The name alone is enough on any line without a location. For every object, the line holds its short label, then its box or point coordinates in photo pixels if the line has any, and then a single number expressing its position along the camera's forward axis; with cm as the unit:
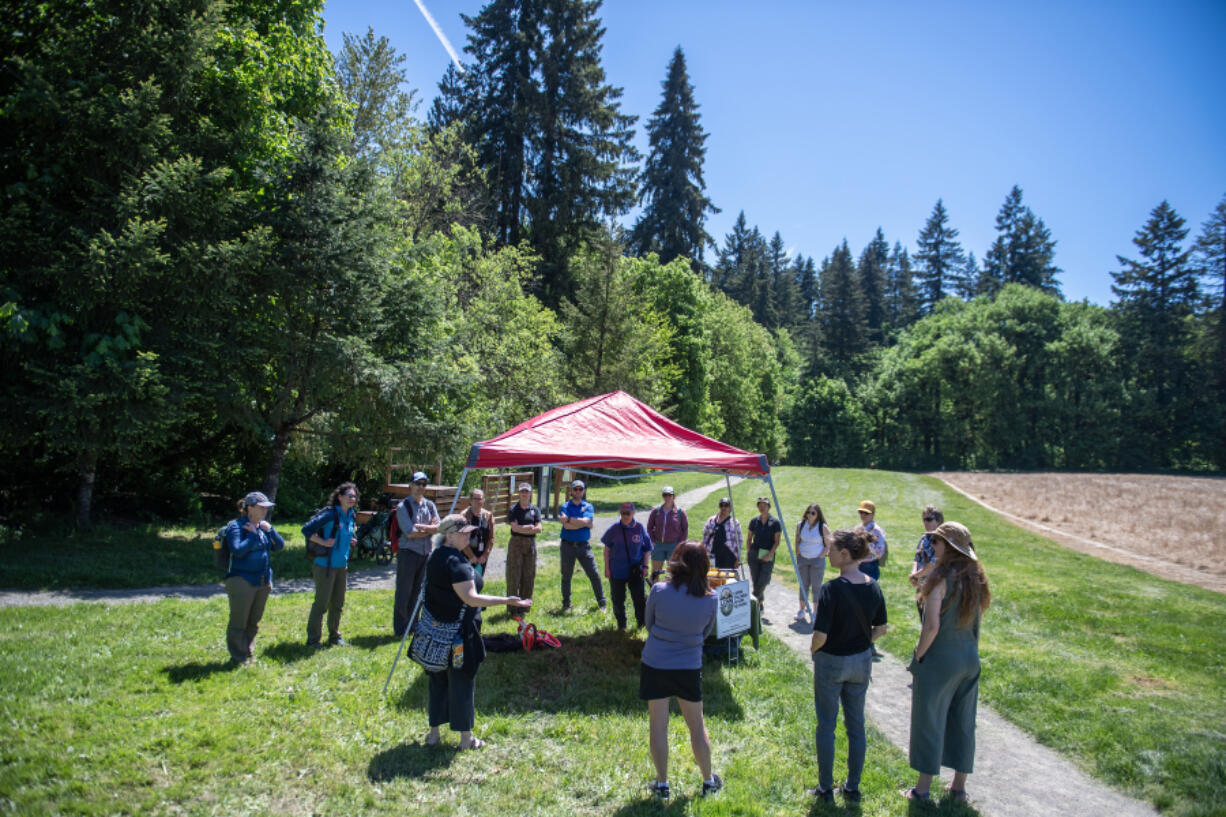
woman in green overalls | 504
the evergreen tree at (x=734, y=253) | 9038
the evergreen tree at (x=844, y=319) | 7244
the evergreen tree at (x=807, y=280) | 11044
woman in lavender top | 500
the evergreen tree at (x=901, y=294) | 8700
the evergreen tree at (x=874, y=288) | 8788
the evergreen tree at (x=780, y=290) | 8724
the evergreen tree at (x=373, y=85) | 2261
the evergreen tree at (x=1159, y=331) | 5544
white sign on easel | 809
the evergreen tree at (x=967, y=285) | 8438
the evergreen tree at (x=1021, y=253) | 7581
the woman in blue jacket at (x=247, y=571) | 715
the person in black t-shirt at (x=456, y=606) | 542
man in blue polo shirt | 1002
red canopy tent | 812
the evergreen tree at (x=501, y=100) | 3662
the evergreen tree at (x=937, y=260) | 8425
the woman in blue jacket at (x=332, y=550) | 793
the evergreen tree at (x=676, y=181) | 5188
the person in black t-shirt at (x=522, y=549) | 975
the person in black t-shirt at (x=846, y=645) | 507
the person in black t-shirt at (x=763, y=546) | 1052
